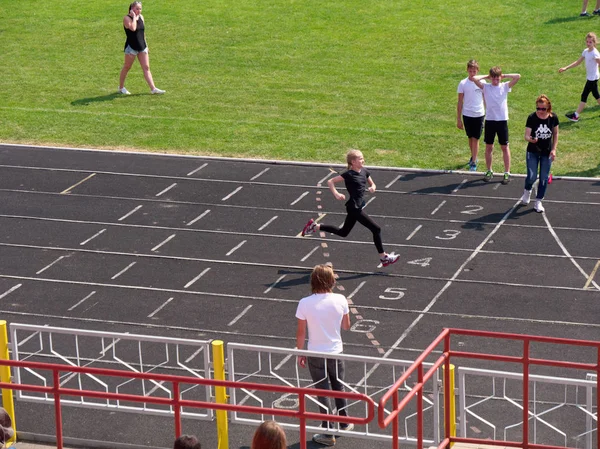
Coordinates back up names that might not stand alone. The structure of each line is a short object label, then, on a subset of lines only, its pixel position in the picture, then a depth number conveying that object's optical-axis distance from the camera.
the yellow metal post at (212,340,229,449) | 9.09
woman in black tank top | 23.38
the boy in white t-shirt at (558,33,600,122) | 20.39
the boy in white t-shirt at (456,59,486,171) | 17.84
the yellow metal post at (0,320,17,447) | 9.69
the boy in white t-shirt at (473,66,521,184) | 17.12
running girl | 13.54
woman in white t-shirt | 9.32
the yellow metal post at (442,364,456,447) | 8.55
